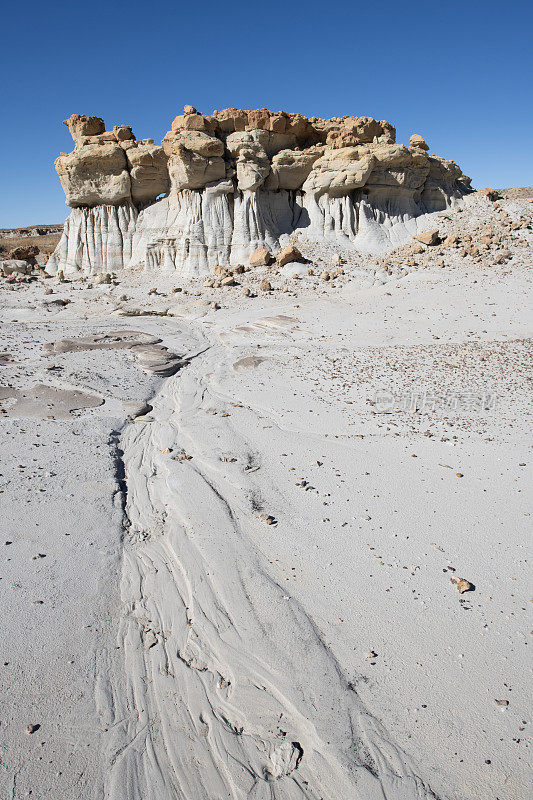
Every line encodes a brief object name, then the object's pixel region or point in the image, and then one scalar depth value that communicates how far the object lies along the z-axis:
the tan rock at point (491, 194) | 21.69
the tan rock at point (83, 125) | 22.09
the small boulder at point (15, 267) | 24.62
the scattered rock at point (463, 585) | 4.09
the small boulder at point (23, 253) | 27.30
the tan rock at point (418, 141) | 21.61
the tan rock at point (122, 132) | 21.64
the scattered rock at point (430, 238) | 19.31
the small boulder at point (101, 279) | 21.97
